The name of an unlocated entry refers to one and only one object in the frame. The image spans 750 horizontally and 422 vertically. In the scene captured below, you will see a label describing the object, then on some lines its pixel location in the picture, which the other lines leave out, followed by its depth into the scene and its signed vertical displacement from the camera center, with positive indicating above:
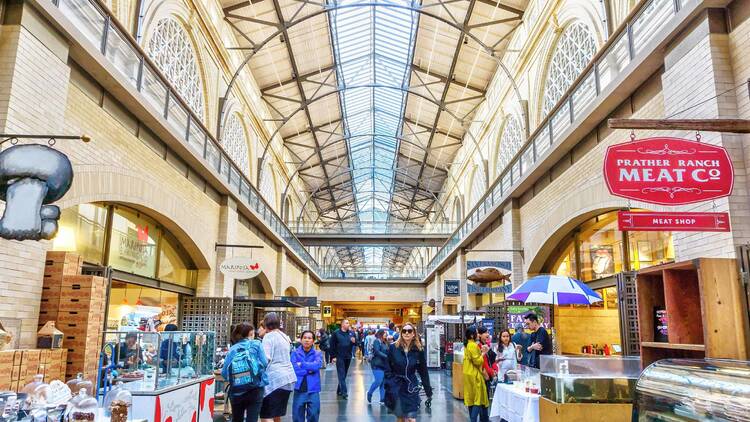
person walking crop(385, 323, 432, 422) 6.66 -0.69
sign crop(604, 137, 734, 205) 5.86 +1.51
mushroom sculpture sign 4.23 +0.94
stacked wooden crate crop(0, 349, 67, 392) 6.23 -0.62
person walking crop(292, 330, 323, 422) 7.66 -0.97
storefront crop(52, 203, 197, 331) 9.77 +1.12
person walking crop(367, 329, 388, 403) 7.45 -0.70
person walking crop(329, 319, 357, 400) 12.59 -0.80
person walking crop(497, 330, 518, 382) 8.74 -0.65
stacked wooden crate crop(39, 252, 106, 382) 7.52 +0.06
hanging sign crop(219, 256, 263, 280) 15.12 +1.25
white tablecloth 6.62 -1.12
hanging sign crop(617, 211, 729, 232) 5.93 +0.98
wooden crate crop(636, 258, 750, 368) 4.36 +0.07
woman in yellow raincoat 7.74 -0.93
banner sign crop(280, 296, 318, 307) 19.73 +0.47
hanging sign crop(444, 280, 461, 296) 22.17 +1.05
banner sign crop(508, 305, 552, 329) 13.31 +0.07
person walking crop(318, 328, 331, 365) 19.42 -0.96
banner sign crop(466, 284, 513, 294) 15.26 +0.72
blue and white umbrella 9.06 +0.39
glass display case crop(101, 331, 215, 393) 5.86 -0.50
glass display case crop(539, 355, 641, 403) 5.93 -0.65
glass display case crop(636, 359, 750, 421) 2.73 -0.38
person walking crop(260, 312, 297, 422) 6.46 -0.70
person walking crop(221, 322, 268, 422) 5.91 -0.64
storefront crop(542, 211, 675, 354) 10.52 +1.08
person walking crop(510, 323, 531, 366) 9.38 -0.46
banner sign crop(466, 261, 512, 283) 14.64 +1.14
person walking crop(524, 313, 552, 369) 8.89 -0.41
